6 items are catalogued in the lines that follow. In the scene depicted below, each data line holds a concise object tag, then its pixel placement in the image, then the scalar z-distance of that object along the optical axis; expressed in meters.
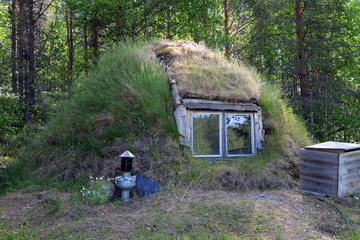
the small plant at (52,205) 5.10
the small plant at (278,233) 4.03
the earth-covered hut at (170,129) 6.33
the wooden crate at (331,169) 5.77
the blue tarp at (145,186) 5.75
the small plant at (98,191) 5.46
